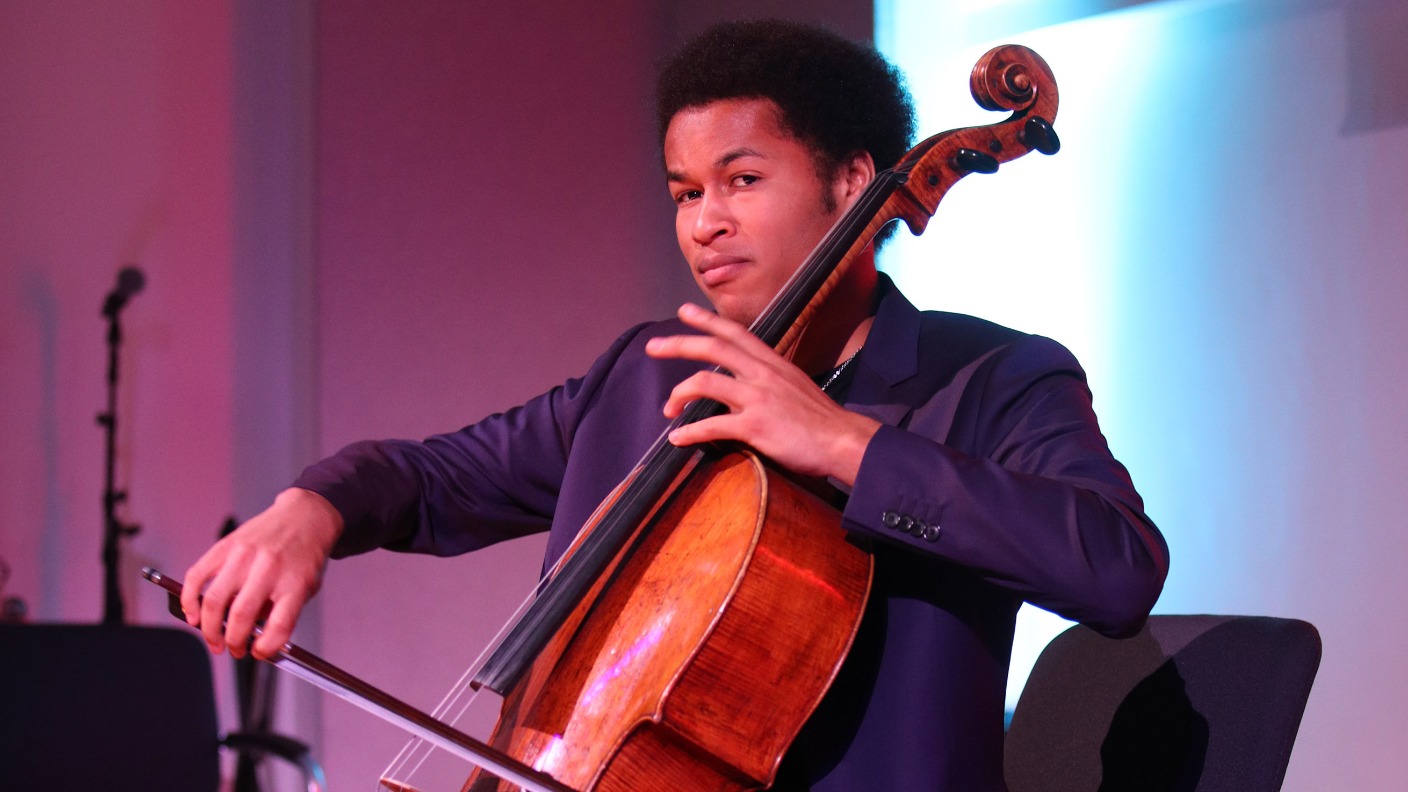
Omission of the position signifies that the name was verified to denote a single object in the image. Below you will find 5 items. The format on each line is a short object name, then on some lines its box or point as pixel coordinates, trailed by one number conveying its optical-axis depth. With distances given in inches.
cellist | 78.4
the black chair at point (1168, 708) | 91.4
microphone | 229.8
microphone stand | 222.7
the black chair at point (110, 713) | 160.2
